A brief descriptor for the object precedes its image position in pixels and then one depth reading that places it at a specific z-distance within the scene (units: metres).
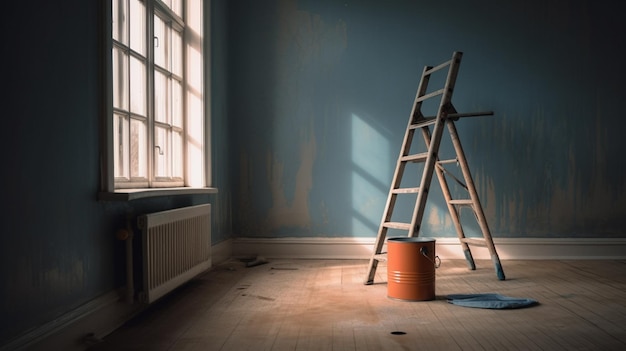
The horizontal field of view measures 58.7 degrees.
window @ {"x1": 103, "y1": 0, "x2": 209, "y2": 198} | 3.10
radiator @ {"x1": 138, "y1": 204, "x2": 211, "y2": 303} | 3.06
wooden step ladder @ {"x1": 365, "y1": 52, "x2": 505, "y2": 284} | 3.81
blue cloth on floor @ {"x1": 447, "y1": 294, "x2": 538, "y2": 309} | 3.26
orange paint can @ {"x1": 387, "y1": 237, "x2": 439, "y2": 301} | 3.43
